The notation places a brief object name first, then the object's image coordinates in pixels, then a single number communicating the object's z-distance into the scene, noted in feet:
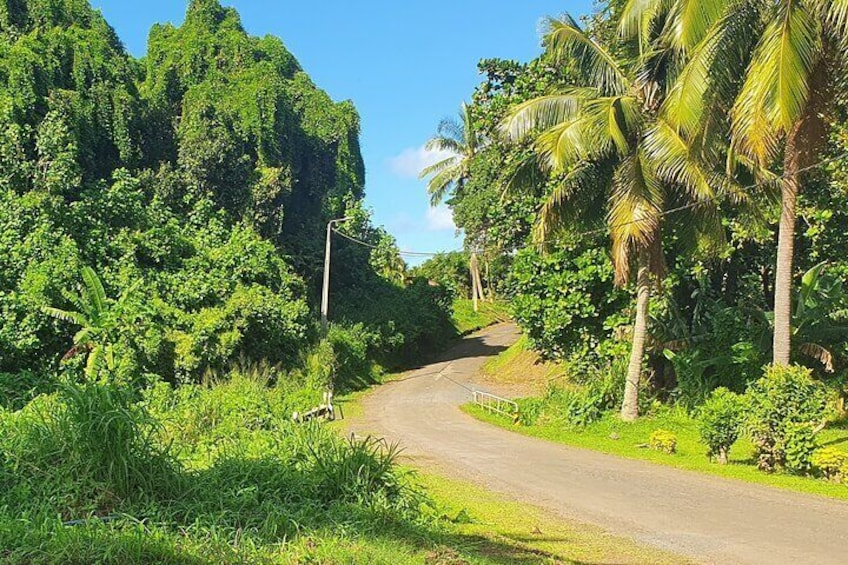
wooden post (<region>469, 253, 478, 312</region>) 171.83
